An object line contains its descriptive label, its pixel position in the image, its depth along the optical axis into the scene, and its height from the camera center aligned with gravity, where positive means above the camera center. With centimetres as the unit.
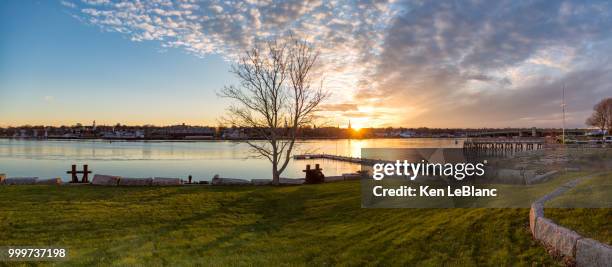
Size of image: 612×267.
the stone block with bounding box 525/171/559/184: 2005 -232
